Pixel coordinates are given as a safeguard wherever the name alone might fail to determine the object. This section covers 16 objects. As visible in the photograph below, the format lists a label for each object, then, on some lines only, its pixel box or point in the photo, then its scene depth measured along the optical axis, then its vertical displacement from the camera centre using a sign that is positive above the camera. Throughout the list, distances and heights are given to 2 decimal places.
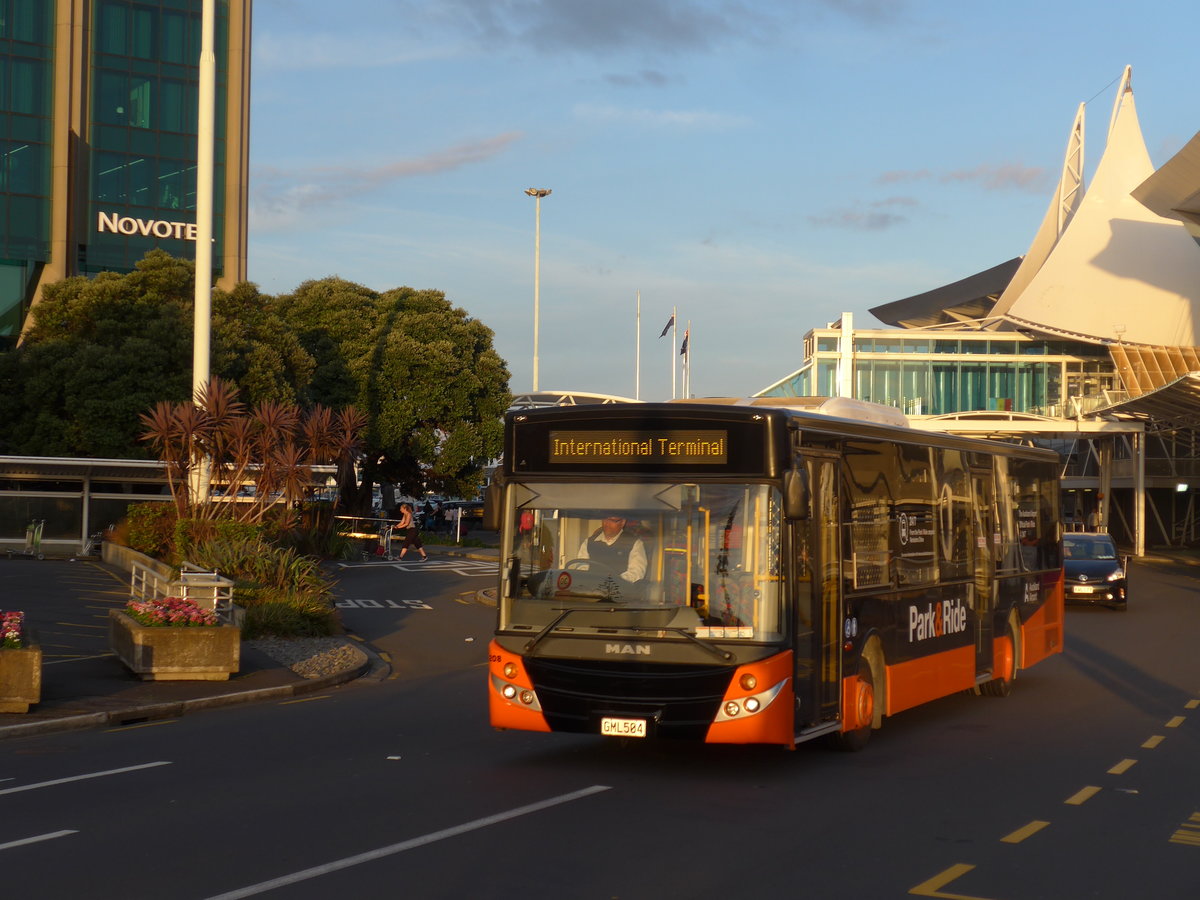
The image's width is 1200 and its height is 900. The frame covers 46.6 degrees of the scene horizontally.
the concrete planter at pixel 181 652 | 15.92 -1.55
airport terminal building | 74.00 +9.60
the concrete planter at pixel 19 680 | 13.46 -1.58
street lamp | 57.97 +11.82
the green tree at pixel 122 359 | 38.94 +4.63
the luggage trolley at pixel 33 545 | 33.38 -0.67
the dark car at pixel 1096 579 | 27.89 -1.15
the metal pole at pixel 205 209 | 23.16 +5.21
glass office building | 54.19 +15.12
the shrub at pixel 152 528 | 29.58 -0.23
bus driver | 10.32 -0.22
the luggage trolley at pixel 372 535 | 39.91 -0.49
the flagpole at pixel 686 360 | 59.88 +6.88
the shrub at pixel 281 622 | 19.91 -1.51
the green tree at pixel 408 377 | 48.56 +4.96
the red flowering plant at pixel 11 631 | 13.77 -1.14
